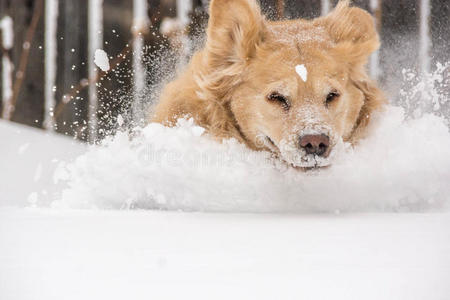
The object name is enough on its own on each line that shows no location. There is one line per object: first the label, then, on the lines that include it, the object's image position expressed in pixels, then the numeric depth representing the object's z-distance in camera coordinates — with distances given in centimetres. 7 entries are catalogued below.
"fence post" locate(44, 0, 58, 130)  834
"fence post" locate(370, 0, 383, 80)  562
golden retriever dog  430
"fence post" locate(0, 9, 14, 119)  800
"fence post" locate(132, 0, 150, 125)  614
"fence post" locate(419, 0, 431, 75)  616
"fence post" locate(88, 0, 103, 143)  809
